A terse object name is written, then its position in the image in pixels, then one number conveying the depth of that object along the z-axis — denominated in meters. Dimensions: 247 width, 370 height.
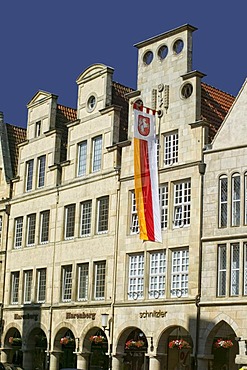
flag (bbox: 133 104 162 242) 32.66
